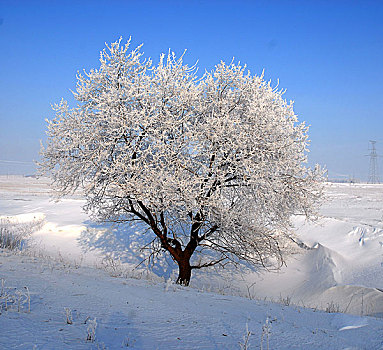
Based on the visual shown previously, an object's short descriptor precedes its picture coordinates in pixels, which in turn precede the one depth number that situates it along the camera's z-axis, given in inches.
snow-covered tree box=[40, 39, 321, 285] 346.3
